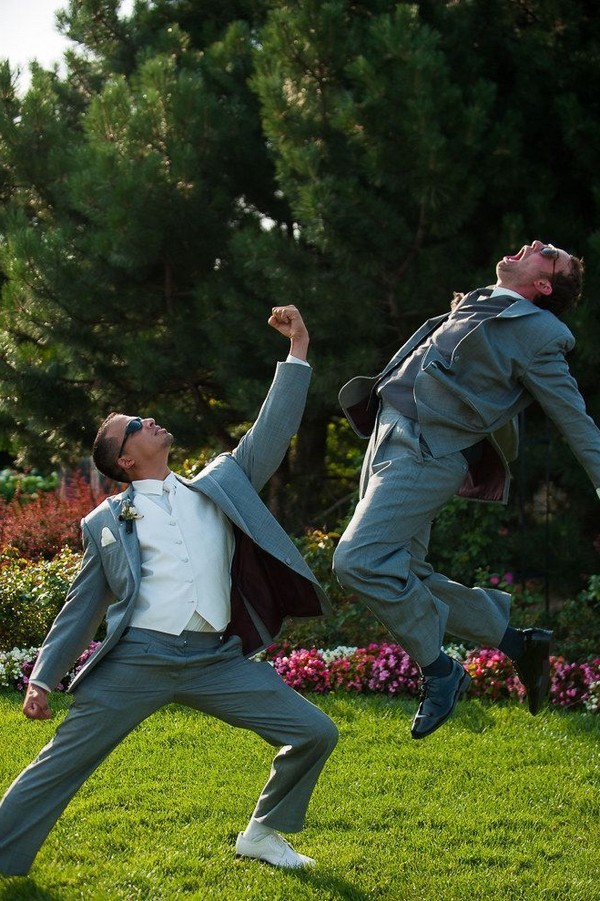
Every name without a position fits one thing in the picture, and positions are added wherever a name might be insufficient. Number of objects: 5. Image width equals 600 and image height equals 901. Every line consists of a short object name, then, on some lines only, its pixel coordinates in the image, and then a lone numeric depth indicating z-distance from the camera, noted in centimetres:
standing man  368
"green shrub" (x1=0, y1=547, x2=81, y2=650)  719
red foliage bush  987
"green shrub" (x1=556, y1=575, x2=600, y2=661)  678
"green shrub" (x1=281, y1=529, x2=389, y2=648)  739
